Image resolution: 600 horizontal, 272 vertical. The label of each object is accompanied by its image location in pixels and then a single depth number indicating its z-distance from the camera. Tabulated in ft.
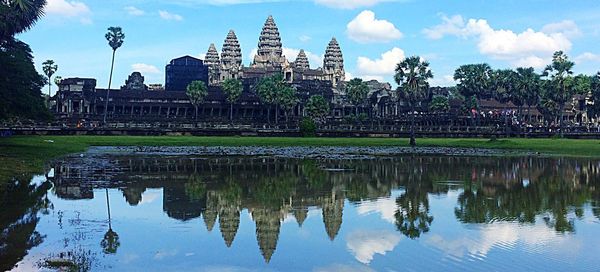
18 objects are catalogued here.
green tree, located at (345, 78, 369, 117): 371.97
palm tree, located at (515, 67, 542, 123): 329.93
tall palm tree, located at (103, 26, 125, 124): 297.94
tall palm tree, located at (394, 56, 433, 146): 247.70
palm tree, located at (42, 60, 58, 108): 400.88
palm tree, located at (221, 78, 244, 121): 360.07
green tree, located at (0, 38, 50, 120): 147.84
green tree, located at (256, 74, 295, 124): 342.44
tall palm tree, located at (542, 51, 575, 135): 289.33
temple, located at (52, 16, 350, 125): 355.36
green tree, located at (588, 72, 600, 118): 337.84
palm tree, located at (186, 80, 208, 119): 352.69
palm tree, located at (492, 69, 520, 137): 351.34
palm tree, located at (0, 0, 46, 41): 116.78
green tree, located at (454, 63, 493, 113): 387.96
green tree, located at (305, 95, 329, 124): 343.05
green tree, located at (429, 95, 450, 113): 369.30
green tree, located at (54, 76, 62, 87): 401.08
